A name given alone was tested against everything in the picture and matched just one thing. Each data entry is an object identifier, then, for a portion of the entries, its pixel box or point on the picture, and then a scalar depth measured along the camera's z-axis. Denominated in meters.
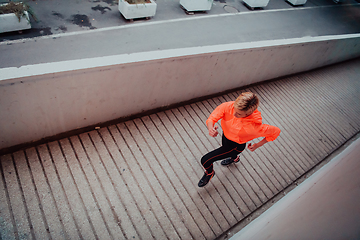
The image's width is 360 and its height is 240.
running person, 2.44
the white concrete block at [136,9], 9.01
